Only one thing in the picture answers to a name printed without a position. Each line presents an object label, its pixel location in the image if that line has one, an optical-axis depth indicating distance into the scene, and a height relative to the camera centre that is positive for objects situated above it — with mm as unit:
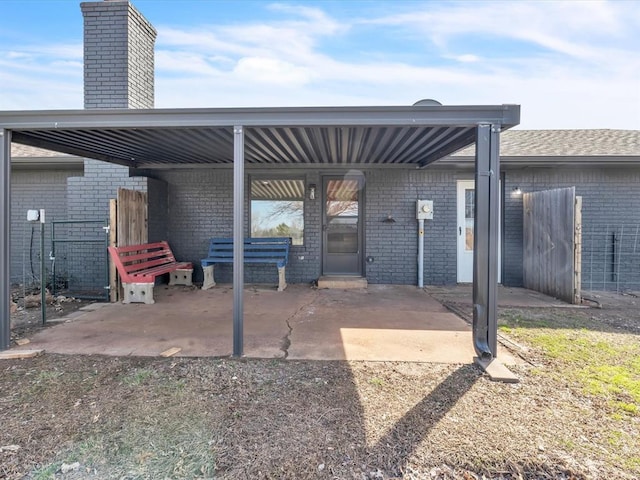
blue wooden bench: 6738 -353
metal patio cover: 3312 +1096
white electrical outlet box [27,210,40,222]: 4221 +229
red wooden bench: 5496 -589
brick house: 6633 +864
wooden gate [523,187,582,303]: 5414 -115
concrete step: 6773 -919
